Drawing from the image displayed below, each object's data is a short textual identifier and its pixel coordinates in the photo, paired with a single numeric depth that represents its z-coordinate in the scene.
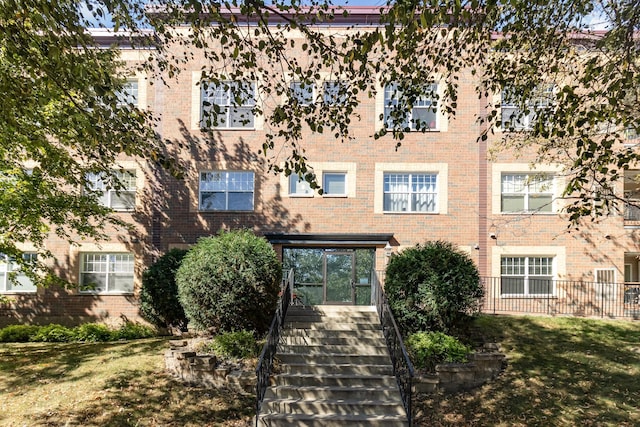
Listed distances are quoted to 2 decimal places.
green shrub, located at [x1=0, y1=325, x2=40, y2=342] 13.95
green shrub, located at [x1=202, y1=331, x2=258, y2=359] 10.27
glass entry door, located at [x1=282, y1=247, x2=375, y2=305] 16.03
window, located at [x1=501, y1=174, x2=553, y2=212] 16.11
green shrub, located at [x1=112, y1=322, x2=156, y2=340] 14.10
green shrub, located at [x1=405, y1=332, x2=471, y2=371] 9.91
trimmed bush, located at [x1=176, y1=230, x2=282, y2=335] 10.85
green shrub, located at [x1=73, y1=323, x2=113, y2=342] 13.93
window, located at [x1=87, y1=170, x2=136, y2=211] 16.20
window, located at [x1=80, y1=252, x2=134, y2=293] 16.12
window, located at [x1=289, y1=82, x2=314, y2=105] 16.09
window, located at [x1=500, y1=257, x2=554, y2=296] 15.81
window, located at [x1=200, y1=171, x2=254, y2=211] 16.12
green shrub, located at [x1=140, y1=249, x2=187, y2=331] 13.67
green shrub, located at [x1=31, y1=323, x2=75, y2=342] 13.85
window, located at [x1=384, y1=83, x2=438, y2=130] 16.03
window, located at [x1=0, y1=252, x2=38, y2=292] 16.08
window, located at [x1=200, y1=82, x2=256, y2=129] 16.09
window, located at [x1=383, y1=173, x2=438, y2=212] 15.99
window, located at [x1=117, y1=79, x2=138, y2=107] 16.78
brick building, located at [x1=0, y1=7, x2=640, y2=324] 15.77
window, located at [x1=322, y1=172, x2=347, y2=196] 16.08
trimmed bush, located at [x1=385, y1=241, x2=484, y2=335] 10.67
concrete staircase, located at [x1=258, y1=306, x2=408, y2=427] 8.16
